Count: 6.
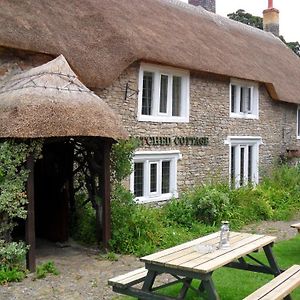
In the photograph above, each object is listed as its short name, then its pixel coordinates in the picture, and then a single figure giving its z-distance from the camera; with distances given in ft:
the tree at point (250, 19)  126.61
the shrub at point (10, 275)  21.12
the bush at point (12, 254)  21.93
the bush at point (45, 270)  22.19
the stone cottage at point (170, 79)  32.30
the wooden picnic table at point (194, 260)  14.87
